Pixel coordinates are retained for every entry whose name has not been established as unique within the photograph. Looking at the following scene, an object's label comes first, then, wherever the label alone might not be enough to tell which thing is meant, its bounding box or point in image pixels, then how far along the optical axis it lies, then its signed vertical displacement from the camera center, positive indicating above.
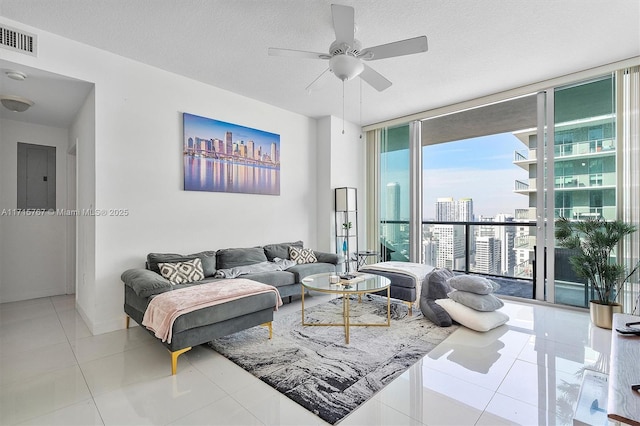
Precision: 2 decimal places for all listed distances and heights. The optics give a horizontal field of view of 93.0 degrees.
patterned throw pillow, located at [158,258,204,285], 3.17 -0.63
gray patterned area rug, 2.01 -1.19
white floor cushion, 2.99 -1.06
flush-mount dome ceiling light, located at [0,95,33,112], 3.44 +1.28
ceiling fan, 2.27 +1.30
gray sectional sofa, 2.36 -0.77
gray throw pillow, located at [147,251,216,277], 3.29 -0.52
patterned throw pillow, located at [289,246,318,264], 4.46 -0.63
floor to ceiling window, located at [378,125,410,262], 5.44 +0.35
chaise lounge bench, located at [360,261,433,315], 3.59 -0.79
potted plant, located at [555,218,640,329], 3.23 -0.54
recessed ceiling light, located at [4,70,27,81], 2.82 +1.31
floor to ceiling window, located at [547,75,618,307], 3.61 +0.64
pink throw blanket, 2.28 -0.71
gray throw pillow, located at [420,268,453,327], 3.27 -0.90
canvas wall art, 3.82 +0.77
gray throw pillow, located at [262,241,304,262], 4.42 -0.56
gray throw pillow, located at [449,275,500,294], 3.13 -0.76
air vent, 2.56 +1.50
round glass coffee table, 2.87 -0.74
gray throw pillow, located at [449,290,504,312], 3.06 -0.91
